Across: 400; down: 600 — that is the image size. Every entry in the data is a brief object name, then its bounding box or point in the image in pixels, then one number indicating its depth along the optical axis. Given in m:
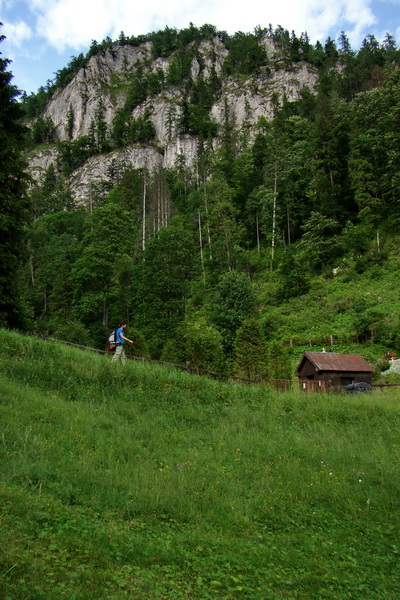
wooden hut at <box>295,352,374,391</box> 26.31
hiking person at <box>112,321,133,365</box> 15.10
